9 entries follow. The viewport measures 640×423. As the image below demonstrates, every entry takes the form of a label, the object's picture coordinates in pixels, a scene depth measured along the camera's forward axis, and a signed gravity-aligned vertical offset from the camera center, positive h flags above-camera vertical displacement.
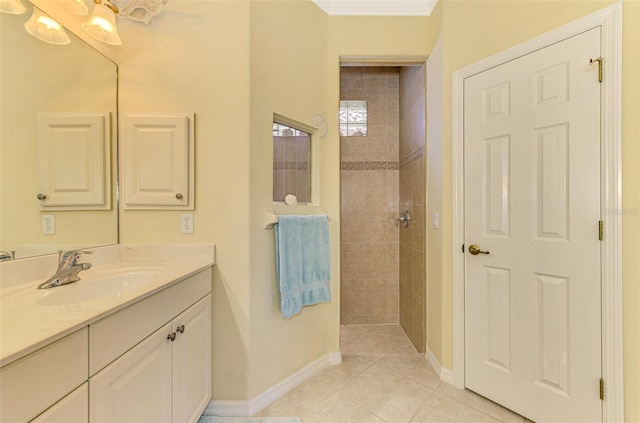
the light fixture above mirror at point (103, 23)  1.29 +0.97
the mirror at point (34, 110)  1.04 +0.45
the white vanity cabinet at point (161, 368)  0.81 -0.62
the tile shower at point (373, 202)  2.79 +0.09
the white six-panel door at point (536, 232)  1.26 -0.13
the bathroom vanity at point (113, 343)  0.61 -0.42
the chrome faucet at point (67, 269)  1.04 -0.25
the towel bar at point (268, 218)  1.55 -0.05
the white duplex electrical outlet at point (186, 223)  1.50 -0.08
